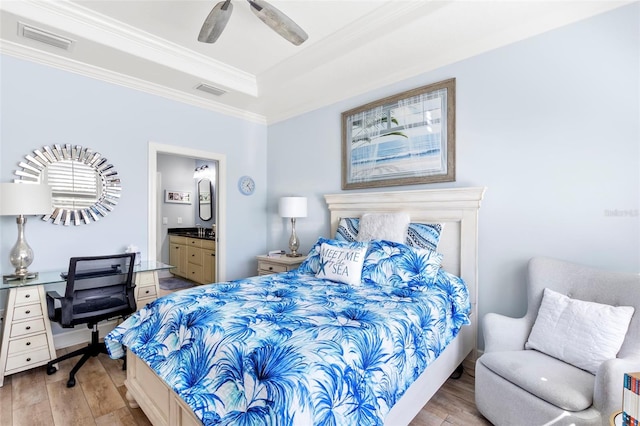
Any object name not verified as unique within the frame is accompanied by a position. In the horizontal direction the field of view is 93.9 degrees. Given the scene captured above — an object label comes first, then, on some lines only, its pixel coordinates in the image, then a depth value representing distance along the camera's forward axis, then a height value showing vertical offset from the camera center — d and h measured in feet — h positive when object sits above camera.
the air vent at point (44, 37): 7.70 +4.66
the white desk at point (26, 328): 7.32 -2.98
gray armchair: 4.41 -2.81
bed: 3.48 -2.05
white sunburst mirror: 8.82 +0.96
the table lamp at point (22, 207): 7.52 +0.09
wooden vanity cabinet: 15.62 -2.77
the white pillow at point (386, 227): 8.80 -0.54
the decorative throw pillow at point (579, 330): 5.08 -2.21
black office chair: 7.18 -2.19
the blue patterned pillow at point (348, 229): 10.12 -0.67
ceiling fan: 6.43 +4.25
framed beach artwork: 8.77 +2.28
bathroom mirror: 20.03 +0.80
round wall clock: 13.78 +1.16
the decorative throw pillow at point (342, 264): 7.48 -1.41
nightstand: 11.35 -2.12
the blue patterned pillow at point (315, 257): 8.27 -1.41
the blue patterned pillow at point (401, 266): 7.15 -1.41
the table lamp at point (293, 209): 11.96 +0.02
